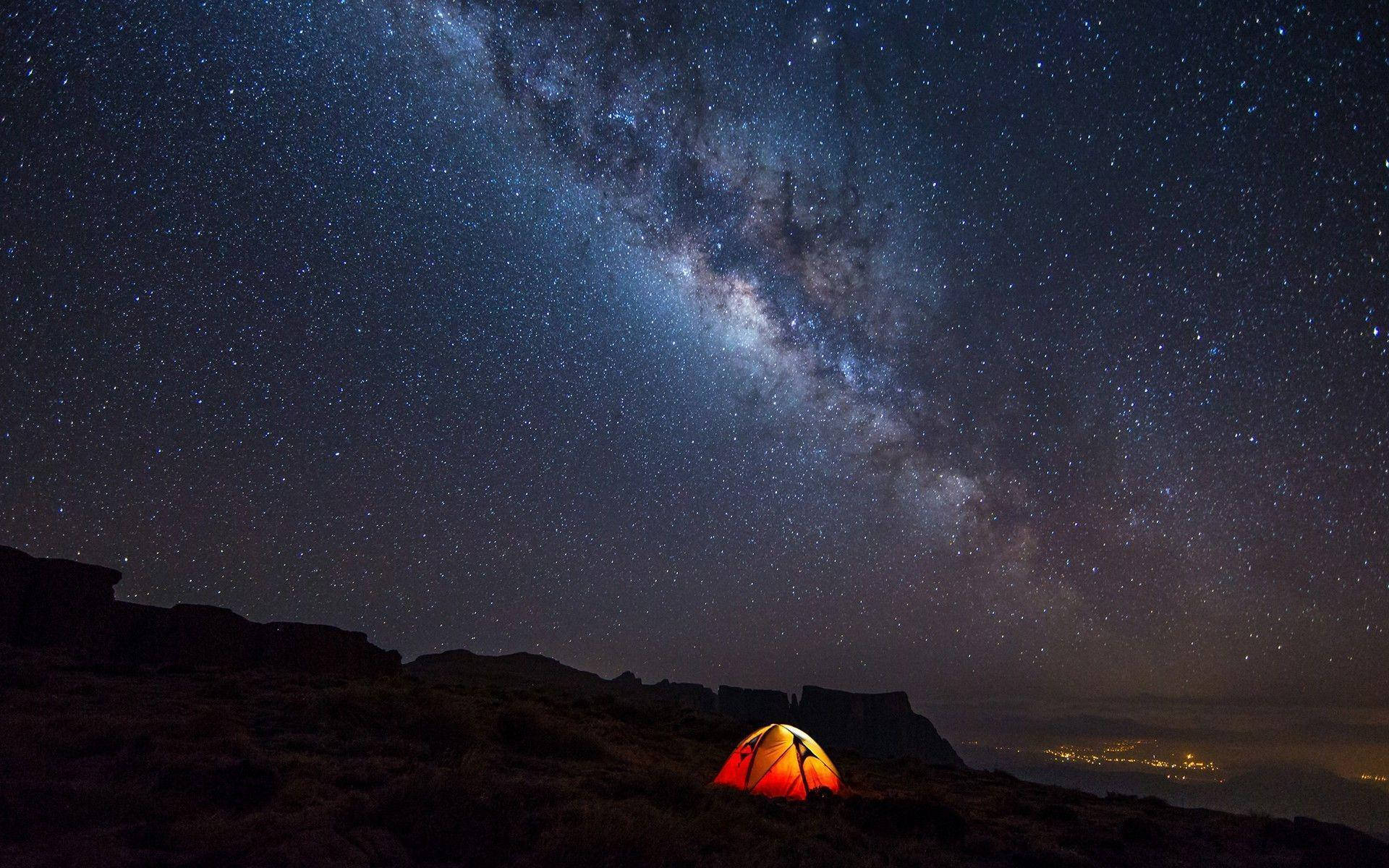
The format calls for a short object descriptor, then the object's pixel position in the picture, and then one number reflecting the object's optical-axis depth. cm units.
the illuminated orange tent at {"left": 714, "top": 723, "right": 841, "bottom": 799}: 1506
